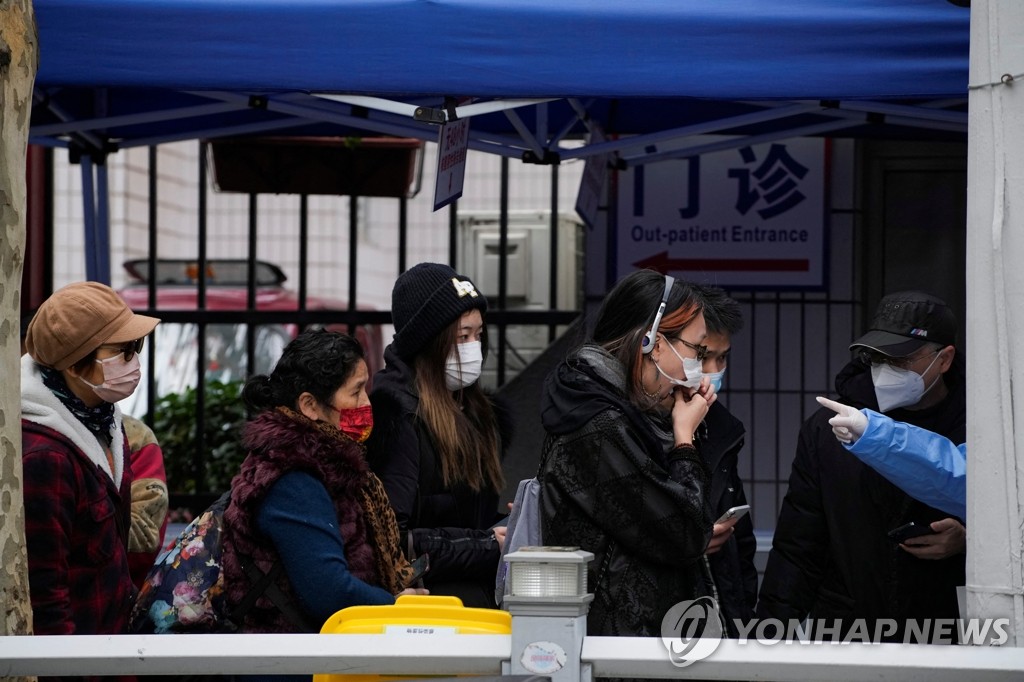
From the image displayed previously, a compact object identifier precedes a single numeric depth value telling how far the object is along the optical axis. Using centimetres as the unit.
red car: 1717
